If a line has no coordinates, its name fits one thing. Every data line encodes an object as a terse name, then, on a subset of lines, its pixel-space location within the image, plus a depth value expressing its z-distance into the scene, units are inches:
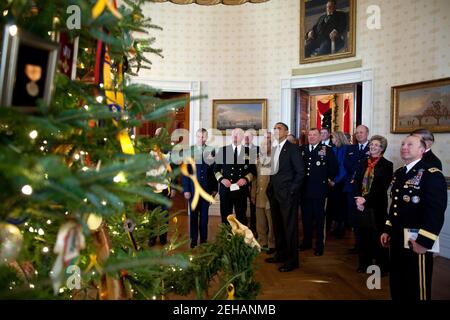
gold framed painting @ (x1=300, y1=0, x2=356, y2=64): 295.6
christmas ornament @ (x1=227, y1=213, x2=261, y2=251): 78.6
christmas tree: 35.6
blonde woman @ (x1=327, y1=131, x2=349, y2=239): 255.8
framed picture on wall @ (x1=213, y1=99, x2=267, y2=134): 340.7
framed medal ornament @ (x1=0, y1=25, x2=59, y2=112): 35.6
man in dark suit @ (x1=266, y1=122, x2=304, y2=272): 176.1
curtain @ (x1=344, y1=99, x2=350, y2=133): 431.3
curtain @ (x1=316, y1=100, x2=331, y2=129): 423.2
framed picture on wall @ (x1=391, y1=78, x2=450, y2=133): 225.5
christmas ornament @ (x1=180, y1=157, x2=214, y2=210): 45.8
